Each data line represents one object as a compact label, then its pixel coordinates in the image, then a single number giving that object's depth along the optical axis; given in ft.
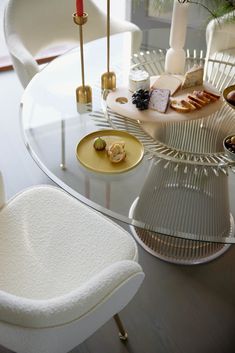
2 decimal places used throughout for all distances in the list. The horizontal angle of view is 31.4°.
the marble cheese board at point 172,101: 4.43
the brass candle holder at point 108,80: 5.05
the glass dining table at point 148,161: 3.78
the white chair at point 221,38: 6.22
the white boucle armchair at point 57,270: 2.67
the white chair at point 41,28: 5.94
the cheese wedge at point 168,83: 4.85
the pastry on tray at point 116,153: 3.97
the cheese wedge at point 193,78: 4.76
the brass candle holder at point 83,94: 4.85
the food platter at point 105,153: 3.94
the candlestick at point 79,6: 4.13
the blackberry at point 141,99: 4.45
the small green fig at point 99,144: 4.08
